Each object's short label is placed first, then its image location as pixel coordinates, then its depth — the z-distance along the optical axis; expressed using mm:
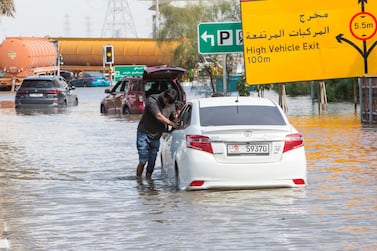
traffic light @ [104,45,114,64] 63344
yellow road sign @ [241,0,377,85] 36875
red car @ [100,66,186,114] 32281
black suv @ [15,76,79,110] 49062
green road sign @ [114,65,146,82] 61625
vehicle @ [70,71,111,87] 105875
